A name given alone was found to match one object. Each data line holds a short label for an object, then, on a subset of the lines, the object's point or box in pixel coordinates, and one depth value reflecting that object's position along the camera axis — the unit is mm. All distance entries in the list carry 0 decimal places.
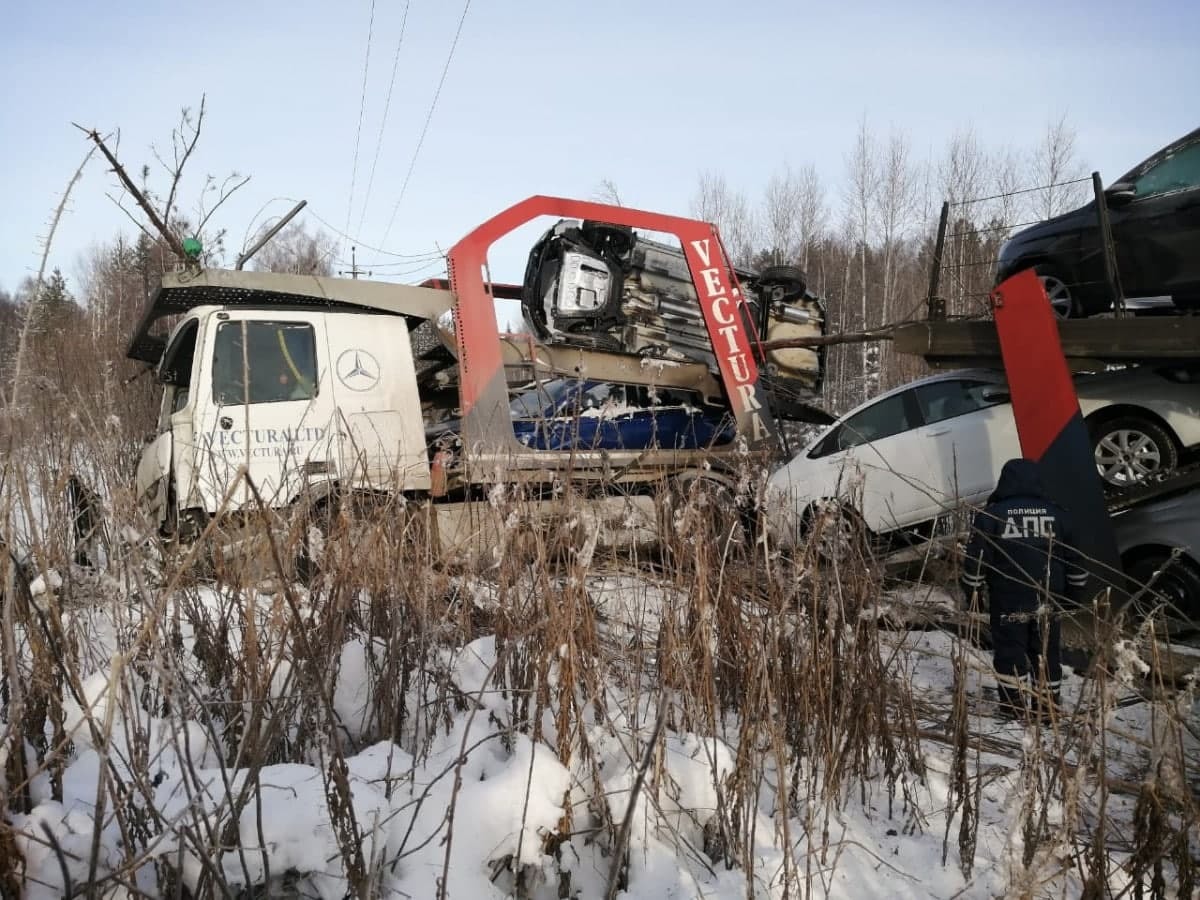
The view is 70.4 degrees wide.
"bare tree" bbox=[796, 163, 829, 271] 34062
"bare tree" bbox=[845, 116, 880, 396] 28656
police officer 4488
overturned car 7852
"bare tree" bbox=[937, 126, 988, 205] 29531
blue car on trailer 7242
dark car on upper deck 6309
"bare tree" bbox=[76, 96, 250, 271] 6941
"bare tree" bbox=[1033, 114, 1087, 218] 23516
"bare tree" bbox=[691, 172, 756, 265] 33125
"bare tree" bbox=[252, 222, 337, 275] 21891
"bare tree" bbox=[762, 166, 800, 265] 34188
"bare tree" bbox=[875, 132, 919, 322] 30875
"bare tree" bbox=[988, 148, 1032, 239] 15444
